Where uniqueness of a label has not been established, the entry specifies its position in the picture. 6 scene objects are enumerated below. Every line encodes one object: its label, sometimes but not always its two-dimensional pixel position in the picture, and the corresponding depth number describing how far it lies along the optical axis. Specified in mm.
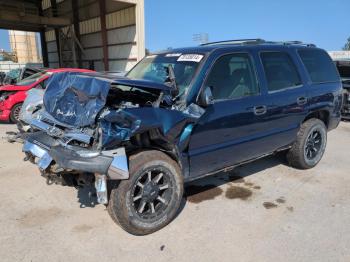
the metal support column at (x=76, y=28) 20406
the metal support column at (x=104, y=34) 17434
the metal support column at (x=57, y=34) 22388
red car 8641
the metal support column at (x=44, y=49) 25172
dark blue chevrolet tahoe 3000
